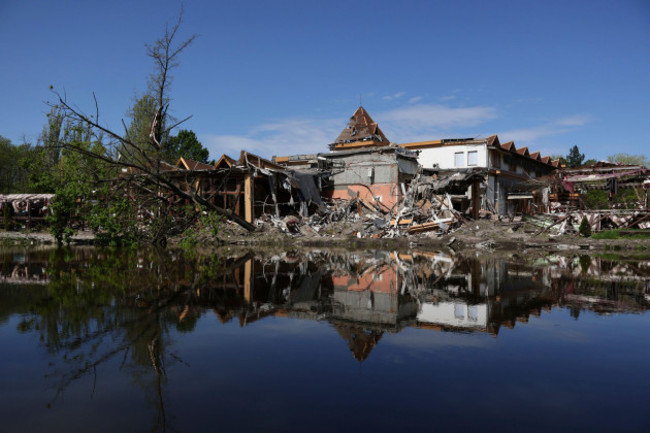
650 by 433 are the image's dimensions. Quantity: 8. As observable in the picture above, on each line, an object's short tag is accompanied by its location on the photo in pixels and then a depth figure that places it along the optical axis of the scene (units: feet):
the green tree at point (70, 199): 56.34
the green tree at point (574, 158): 230.27
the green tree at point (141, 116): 115.14
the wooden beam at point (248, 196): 84.58
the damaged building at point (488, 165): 118.73
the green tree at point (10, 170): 144.46
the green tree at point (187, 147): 152.46
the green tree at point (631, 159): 207.29
